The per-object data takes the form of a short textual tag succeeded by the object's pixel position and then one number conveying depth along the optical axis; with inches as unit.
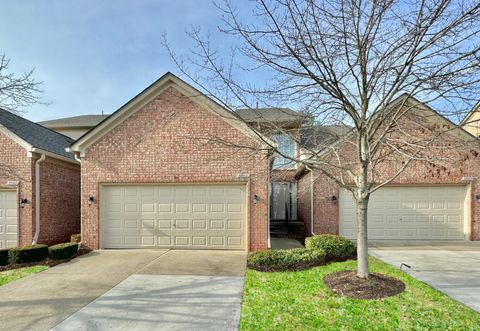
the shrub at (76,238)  402.3
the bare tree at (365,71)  197.6
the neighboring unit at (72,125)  826.8
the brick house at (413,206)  427.8
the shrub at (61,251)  331.0
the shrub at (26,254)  319.9
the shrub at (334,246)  314.3
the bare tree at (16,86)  349.1
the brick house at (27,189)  401.7
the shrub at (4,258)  321.4
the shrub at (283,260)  291.2
